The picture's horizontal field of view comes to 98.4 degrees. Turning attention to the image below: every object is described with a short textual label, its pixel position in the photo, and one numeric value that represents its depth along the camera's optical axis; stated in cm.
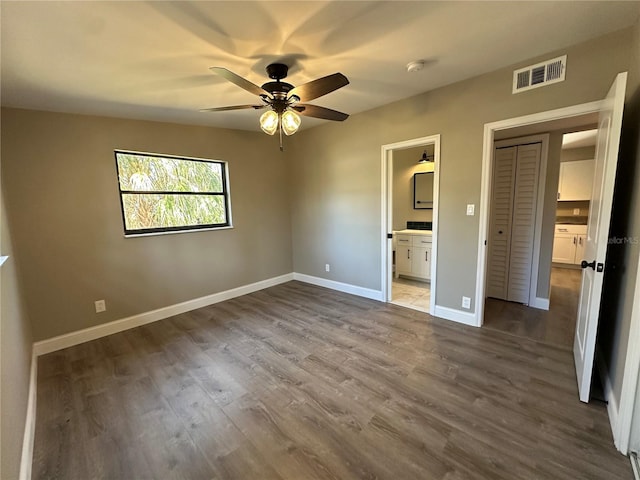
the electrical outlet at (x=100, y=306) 311
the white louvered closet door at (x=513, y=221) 346
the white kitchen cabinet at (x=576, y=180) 535
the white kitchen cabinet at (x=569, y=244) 534
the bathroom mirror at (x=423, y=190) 495
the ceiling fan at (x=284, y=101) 199
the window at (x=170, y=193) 333
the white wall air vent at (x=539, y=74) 225
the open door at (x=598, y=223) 165
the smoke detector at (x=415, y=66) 229
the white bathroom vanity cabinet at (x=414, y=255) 443
